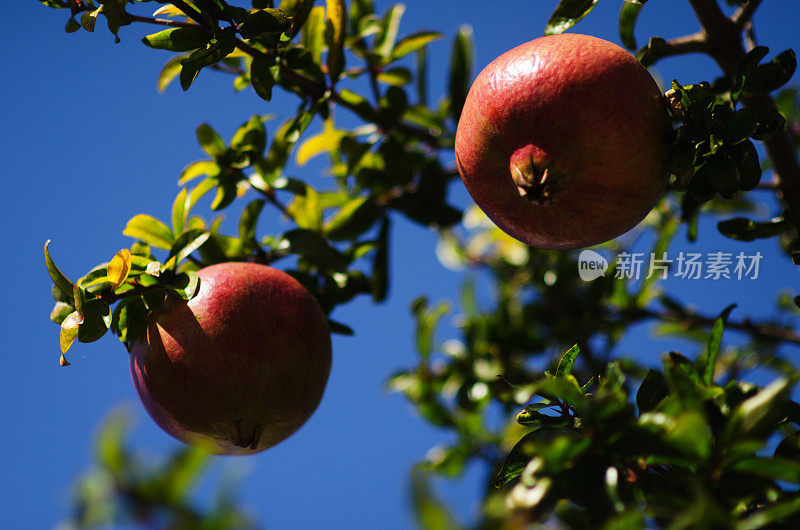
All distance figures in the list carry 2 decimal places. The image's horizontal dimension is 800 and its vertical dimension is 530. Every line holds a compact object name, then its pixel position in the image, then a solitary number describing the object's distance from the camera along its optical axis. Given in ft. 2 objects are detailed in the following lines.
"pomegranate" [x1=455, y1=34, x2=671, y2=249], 7.16
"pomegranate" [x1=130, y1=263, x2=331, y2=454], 7.26
